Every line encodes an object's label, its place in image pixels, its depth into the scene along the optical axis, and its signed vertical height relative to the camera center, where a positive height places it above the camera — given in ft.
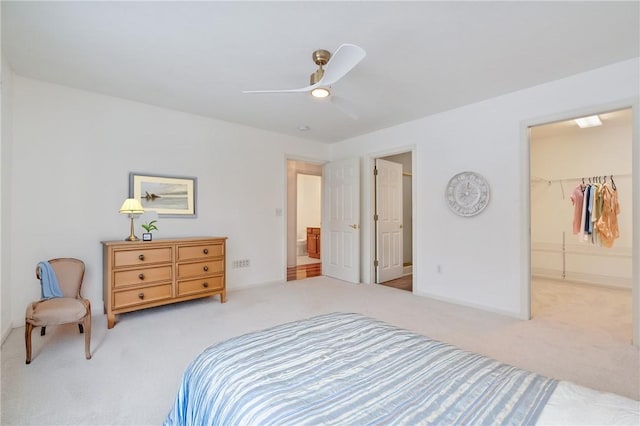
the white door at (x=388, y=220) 16.81 -0.36
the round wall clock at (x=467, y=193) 11.84 +0.85
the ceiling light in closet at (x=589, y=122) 14.27 +4.57
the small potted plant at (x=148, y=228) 11.09 -0.55
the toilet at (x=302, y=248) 28.50 -3.26
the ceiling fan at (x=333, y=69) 5.94 +3.23
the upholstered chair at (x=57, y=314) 7.25 -2.50
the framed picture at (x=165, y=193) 12.04 +0.89
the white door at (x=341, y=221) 16.53 -0.42
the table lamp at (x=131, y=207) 10.37 +0.25
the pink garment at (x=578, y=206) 14.44 +0.36
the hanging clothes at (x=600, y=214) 13.92 -0.01
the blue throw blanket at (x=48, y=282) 8.28 -1.90
